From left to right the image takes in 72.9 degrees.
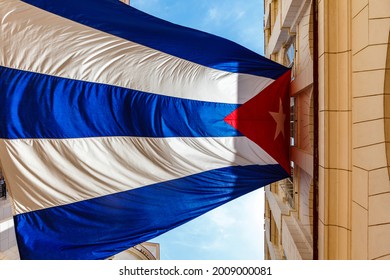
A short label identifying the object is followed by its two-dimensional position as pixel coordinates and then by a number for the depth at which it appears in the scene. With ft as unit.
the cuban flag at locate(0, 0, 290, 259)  15.17
